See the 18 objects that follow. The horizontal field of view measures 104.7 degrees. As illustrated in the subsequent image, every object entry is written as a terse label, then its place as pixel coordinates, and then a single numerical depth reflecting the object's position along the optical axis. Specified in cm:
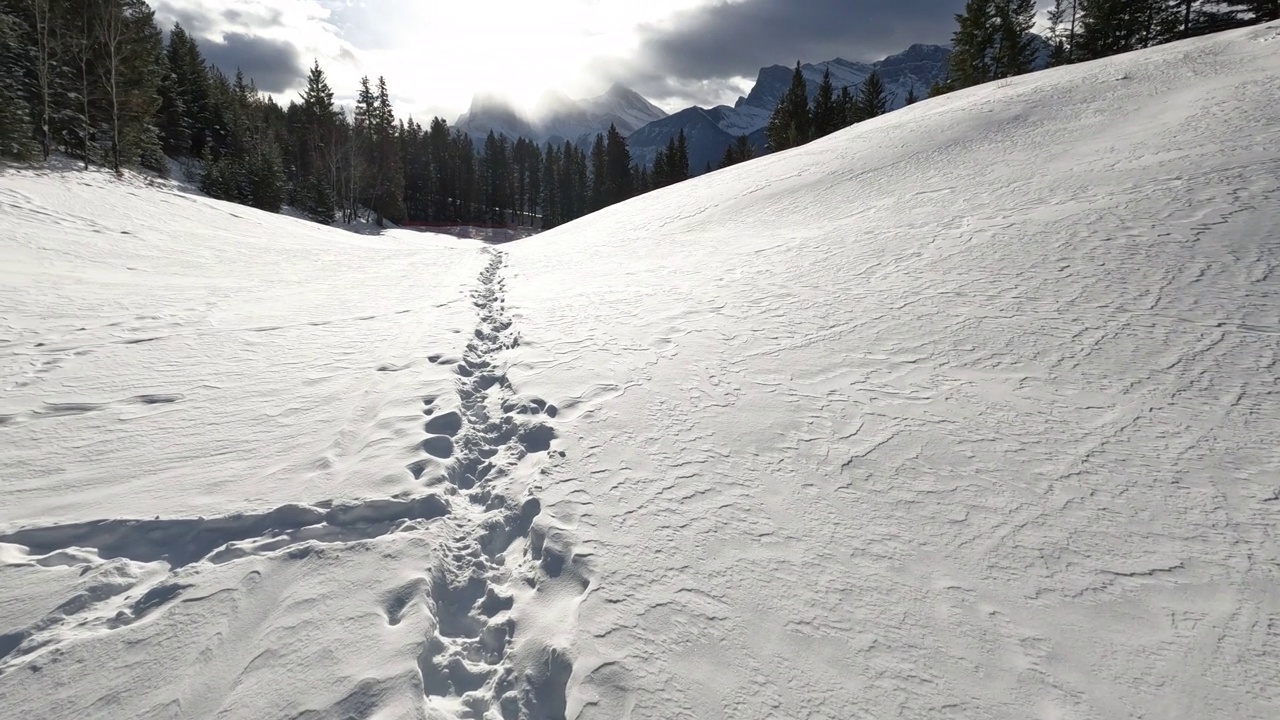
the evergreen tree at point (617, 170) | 5903
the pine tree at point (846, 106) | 4437
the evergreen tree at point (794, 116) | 4353
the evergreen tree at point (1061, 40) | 3416
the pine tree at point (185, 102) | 3438
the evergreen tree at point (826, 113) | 4516
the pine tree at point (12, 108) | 1591
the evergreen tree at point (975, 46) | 3200
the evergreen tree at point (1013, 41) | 3195
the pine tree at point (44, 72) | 1977
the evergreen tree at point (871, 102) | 4212
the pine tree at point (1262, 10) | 2462
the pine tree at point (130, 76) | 2177
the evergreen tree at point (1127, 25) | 2953
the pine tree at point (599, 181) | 6100
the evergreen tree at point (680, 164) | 5628
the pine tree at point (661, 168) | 5675
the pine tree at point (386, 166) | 4438
